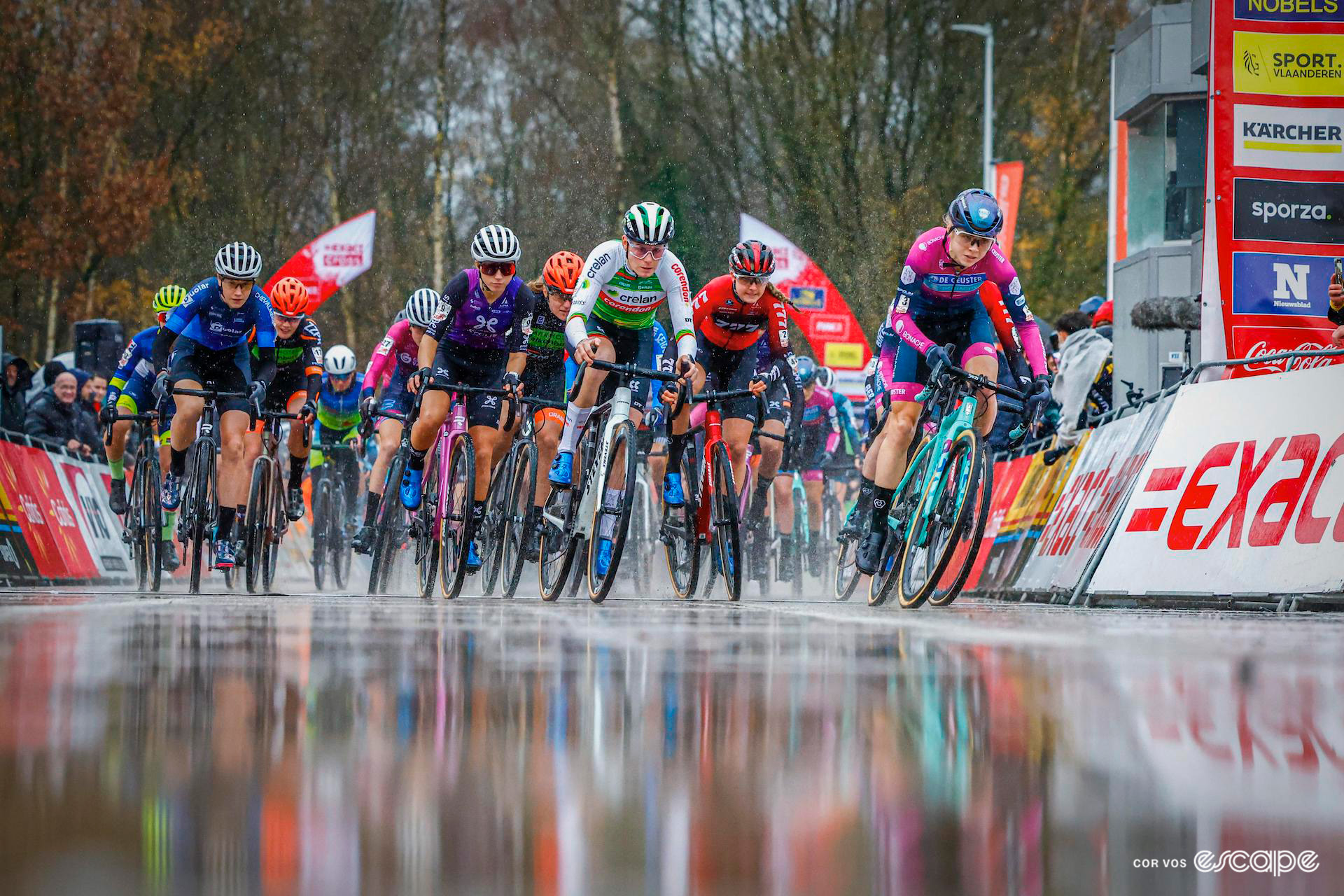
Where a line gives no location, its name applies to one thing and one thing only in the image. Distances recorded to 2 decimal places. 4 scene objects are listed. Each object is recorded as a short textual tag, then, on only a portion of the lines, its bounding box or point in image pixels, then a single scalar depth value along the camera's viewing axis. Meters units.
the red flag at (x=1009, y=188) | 31.09
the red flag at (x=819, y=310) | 29.36
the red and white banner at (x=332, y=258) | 32.84
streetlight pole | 36.72
